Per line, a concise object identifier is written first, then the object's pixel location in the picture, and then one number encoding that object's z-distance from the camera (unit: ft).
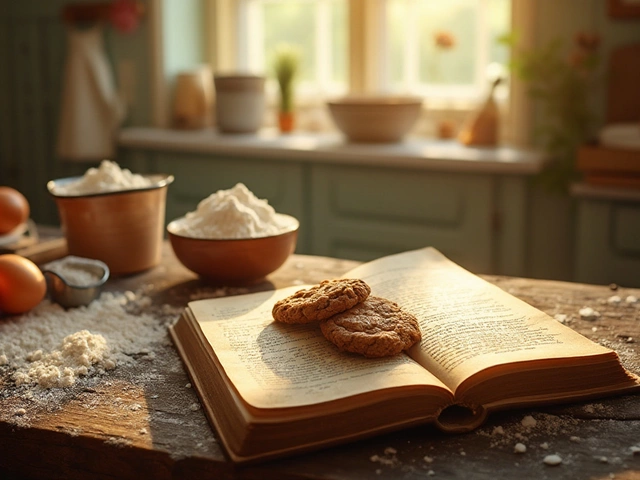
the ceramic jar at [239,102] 9.08
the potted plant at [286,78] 9.28
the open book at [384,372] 2.55
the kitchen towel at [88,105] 9.89
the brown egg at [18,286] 3.75
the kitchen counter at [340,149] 7.46
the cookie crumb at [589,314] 3.75
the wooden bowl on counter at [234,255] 4.15
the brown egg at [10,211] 4.92
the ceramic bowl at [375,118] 8.16
